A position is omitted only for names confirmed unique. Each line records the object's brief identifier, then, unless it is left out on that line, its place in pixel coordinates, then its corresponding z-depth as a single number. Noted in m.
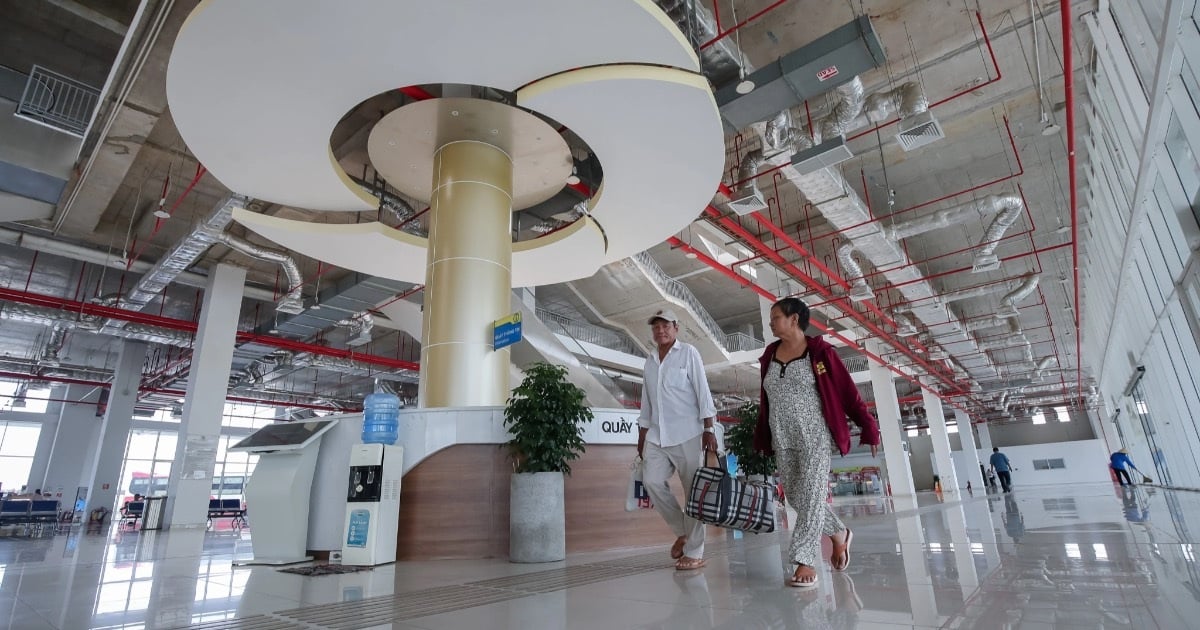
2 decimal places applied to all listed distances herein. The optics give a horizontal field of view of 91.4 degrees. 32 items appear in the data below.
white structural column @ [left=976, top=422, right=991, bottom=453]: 39.15
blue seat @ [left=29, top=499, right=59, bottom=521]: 11.88
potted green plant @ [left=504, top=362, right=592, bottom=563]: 4.39
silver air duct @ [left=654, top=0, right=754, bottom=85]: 5.64
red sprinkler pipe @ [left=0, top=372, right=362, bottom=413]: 18.60
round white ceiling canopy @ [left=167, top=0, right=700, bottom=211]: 4.63
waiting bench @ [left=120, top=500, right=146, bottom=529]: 15.94
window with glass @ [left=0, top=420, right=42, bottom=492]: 23.53
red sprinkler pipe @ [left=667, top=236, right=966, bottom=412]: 11.05
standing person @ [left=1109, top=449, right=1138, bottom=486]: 17.64
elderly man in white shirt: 3.53
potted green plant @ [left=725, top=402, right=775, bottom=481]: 6.35
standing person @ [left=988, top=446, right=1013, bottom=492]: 18.06
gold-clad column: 6.28
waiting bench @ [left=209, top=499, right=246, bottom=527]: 17.09
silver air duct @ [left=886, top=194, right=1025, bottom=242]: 10.23
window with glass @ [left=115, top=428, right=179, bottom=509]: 27.66
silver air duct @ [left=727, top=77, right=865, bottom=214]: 7.36
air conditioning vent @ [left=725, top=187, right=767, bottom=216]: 8.09
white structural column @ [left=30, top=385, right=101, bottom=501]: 22.67
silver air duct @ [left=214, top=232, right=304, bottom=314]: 10.49
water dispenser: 4.36
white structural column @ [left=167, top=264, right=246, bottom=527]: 12.01
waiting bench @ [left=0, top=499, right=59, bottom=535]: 10.77
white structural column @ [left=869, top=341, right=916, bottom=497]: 19.70
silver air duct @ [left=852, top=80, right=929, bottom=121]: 7.34
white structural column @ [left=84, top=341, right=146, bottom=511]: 16.69
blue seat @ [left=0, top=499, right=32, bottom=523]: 10.66
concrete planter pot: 4.35
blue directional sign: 6.14
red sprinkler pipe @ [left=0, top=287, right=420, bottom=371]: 12.53
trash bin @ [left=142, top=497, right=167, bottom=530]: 12.12
